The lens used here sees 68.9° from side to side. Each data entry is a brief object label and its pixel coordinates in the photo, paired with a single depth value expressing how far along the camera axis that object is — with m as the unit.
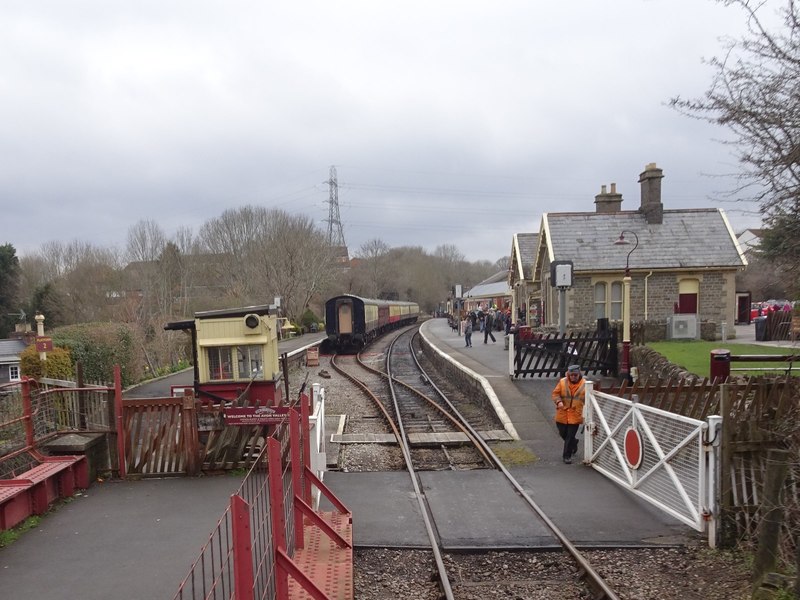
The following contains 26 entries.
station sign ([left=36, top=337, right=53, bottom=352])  13.37
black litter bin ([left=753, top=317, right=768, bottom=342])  19.69
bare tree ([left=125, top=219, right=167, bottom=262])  44.25
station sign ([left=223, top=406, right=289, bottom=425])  7.35
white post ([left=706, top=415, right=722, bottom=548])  5.53
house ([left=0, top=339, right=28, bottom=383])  23.22
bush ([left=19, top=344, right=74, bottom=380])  13.86
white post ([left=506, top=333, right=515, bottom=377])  15.20
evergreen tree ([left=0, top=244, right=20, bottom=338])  39.81
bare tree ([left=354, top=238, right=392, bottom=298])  82.12
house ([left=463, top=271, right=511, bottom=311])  65.57
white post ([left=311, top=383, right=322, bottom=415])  8.80
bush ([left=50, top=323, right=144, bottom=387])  15.85
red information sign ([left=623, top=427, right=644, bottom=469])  6.95
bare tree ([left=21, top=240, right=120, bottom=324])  35.81
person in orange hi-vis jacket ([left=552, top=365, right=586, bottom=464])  8.59
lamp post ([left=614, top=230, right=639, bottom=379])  13.44
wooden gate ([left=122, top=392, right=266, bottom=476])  7.52
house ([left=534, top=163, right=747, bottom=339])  21.95
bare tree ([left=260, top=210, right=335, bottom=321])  47.03
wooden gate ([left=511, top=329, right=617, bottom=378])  15.03
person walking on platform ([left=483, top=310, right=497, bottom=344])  28.22
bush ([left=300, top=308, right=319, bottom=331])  51.81
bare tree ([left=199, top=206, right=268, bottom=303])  49.41
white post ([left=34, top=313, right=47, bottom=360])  13.53
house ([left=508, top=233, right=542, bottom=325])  30.67
